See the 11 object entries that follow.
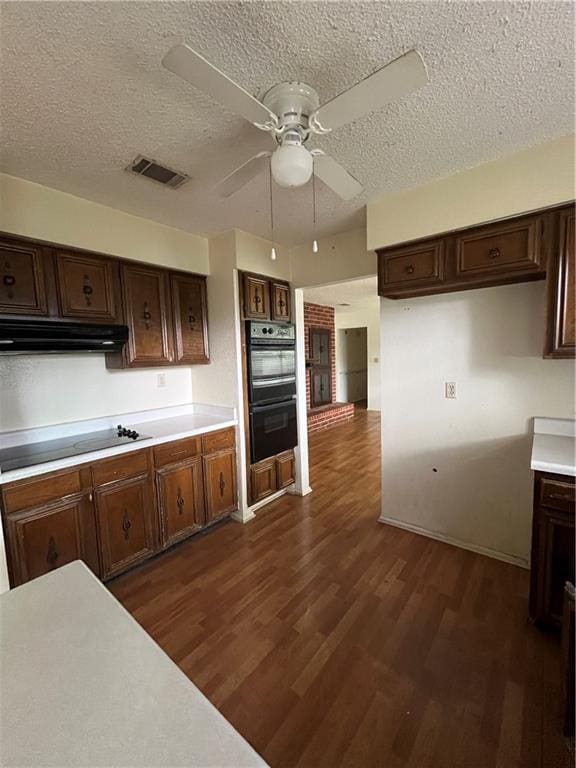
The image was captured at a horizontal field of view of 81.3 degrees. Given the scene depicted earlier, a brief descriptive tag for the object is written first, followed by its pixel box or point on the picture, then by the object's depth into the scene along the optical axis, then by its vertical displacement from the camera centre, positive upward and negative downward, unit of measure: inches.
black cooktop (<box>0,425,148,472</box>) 74.5 -21.2
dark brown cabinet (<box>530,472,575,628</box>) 63.7 -38.4
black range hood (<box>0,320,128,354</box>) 70.6 +6.2
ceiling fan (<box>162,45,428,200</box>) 36.2 +31.3
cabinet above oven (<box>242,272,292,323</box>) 113.2 +21.0
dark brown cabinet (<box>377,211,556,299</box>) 71.0 +21.8
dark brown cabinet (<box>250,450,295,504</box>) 120.0 -44.6
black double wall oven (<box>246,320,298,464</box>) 116.1 -10.8
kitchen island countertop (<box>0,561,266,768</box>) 19.7 -23.0
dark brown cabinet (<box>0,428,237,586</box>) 70.7 -36.5
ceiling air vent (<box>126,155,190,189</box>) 70.8 +41.7
